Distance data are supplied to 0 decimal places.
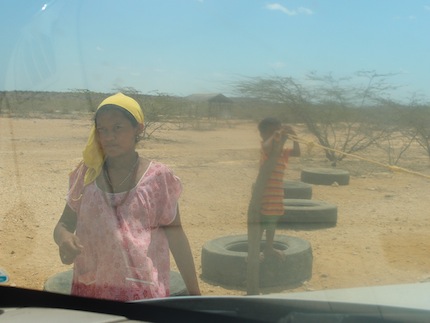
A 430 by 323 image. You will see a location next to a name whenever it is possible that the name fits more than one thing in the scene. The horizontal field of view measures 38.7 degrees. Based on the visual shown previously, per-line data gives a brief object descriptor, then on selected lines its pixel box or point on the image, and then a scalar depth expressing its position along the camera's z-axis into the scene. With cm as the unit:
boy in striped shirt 459
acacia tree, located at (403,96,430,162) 981
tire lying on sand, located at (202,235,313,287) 520
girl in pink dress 283
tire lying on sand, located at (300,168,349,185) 1084
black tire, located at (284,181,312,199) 924
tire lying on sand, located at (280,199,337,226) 767
